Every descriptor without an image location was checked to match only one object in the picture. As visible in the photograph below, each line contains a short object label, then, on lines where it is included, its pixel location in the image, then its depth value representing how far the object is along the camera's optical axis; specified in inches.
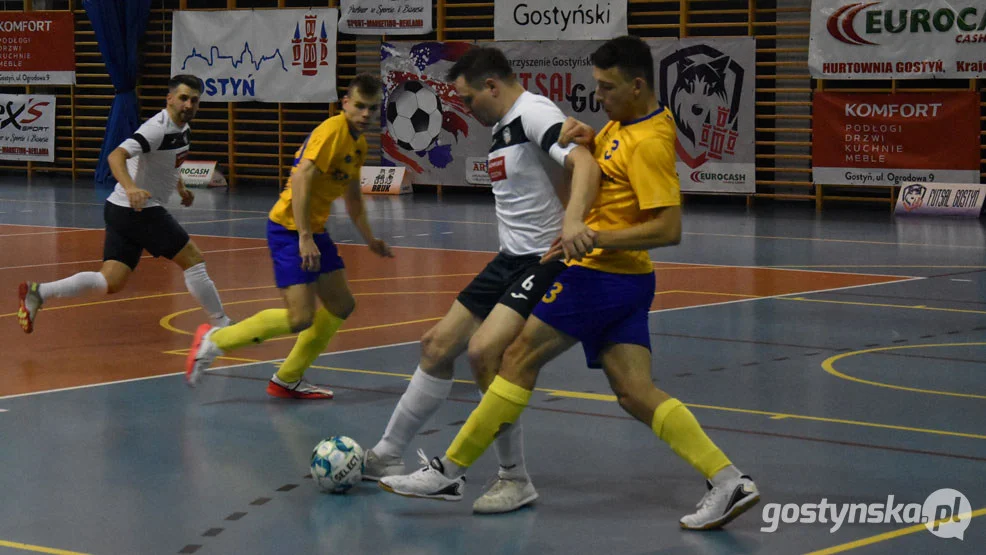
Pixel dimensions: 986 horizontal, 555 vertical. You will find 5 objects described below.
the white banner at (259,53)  848.3
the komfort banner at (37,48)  948.0
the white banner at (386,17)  817.5
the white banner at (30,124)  957.8
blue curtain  887.1
